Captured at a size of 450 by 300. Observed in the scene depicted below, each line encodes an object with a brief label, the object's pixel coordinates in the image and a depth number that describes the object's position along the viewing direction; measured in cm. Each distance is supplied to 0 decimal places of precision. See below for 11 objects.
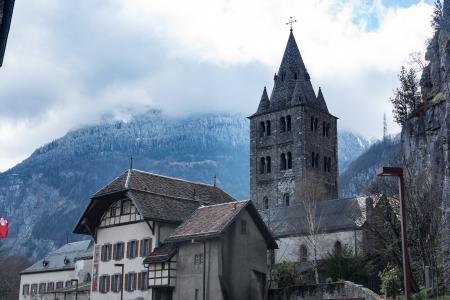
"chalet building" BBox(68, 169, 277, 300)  4450
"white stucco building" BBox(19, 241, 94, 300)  6975
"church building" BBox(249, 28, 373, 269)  9700
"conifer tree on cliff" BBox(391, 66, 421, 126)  6469
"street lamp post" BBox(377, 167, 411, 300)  2039
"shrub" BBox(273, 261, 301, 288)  5156
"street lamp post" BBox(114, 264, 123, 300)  5153
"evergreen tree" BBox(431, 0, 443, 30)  6428
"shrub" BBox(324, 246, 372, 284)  5103
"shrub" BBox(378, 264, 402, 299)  3891
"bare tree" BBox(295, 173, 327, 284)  6719
